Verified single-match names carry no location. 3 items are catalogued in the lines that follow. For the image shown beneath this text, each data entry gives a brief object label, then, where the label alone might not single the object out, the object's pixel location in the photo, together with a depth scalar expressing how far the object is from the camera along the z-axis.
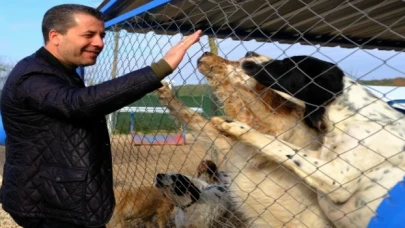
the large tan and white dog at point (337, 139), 2.40
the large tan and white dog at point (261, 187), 2.93
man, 2.29
